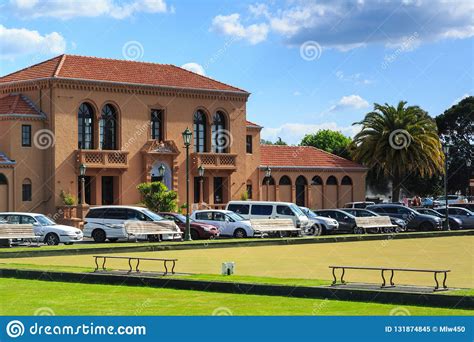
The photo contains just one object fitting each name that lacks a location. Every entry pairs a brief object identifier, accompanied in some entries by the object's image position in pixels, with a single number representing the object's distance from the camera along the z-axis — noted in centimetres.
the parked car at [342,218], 5131
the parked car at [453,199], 9282
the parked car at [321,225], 4988
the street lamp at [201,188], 6419
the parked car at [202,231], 4444
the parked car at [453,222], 5519
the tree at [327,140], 12375
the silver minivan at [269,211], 4834
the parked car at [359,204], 6552
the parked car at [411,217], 5378
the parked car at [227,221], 4497
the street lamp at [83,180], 5534
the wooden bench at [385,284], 1919
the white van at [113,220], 4262
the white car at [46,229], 4025
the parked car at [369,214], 5297
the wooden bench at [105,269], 2307
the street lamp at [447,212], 5031
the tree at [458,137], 10544
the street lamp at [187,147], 4053
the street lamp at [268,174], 6394
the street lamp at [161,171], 6203
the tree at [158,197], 5731
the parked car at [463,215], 5594
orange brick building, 5791
